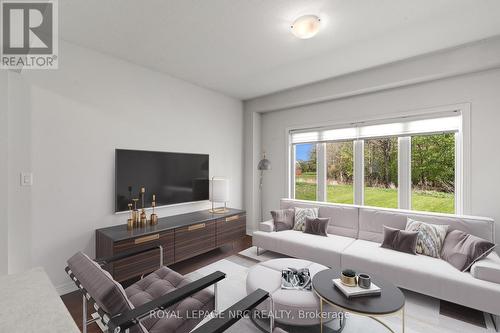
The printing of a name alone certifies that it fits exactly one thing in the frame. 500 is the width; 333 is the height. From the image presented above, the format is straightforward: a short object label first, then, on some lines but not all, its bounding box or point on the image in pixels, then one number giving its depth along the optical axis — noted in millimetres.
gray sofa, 2039
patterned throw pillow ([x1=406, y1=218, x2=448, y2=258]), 2559
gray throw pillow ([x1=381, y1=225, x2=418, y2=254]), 2641
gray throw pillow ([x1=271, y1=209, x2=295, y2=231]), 3592
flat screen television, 2918
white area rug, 1917
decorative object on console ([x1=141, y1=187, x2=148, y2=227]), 2942
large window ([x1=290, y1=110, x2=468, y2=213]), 3086
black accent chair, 1185
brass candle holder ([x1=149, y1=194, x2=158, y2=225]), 3023
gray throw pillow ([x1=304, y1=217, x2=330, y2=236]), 3320
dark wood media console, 2465
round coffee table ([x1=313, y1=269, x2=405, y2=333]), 1541
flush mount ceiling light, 2123
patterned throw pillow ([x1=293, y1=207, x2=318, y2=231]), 3531
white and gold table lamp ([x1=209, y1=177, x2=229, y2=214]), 3762
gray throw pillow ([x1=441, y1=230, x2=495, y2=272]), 2193
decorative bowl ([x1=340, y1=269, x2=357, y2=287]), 1793
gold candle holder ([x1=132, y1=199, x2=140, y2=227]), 2895
